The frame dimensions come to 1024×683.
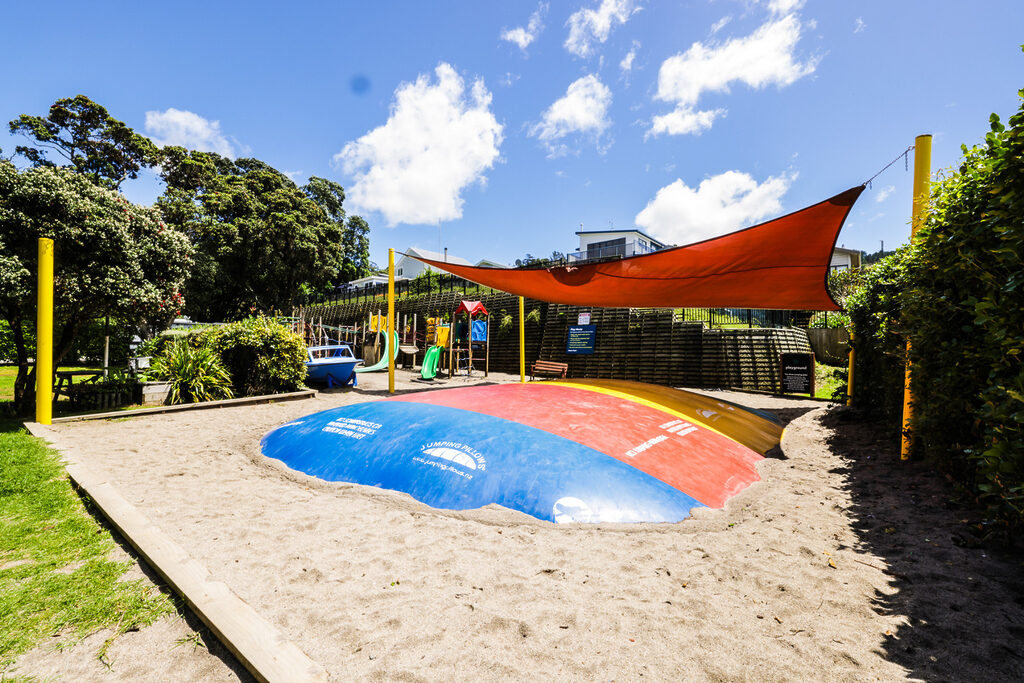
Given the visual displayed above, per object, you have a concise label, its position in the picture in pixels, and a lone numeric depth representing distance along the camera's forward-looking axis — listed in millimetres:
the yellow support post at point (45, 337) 5727
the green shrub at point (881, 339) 4671
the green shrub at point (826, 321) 13634
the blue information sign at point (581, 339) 13945
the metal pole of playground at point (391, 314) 9484
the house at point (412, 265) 44719
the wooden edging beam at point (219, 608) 1646
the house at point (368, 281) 38781
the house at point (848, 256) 25094
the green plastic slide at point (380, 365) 15219
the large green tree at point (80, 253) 5824
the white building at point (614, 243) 30344
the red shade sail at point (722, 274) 5023
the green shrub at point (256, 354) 9406
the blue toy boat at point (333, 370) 11086
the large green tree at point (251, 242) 21531
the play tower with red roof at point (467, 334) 14442
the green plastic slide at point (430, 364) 13375
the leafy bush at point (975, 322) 2162
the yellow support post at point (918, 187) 4273
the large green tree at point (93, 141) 25109
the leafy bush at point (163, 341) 9767
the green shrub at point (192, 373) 8461
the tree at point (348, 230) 33903
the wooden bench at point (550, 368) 12133
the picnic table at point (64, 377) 7750
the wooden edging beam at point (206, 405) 6756
